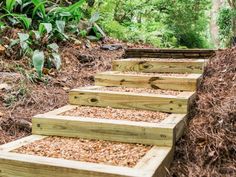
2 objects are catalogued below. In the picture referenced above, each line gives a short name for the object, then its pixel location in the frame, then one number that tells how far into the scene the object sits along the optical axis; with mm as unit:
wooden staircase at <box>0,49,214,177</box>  2064
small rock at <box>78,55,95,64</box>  4430
